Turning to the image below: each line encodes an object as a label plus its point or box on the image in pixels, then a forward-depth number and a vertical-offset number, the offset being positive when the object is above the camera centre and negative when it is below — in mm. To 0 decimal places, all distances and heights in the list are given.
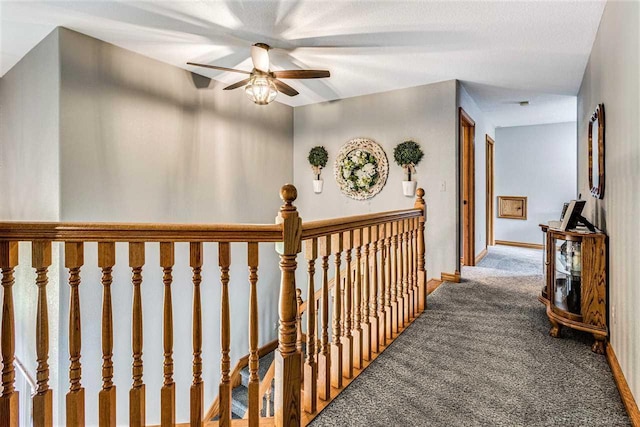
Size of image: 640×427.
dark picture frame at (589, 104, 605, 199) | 2391 +367
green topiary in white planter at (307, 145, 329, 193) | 4855 +619
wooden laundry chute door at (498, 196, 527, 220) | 6449 -58
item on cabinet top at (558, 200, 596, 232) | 2371 -99
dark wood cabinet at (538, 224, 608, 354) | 2162 -520
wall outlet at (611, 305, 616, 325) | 2002 -633
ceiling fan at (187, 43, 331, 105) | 2717 +1012
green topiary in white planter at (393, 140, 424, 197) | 4121 +545
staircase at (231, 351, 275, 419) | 3996 -2195
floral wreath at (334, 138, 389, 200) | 4453 +480
